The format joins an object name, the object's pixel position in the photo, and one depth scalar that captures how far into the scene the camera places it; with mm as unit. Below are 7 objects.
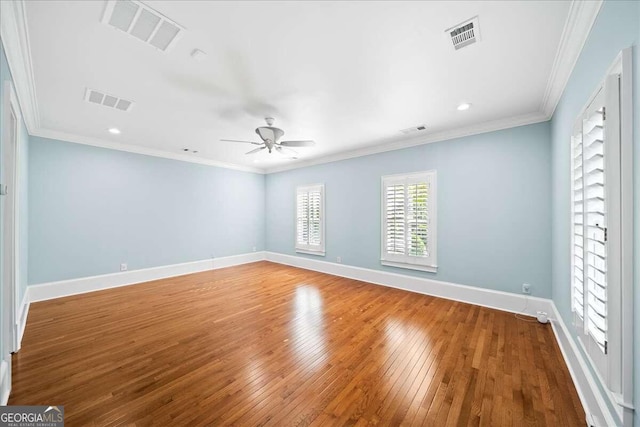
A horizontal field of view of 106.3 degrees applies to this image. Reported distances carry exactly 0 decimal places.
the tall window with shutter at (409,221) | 4234
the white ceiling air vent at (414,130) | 3907
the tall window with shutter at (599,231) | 1279
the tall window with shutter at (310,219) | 6027
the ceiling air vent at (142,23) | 1652
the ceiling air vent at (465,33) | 1801
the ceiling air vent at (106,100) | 2807
